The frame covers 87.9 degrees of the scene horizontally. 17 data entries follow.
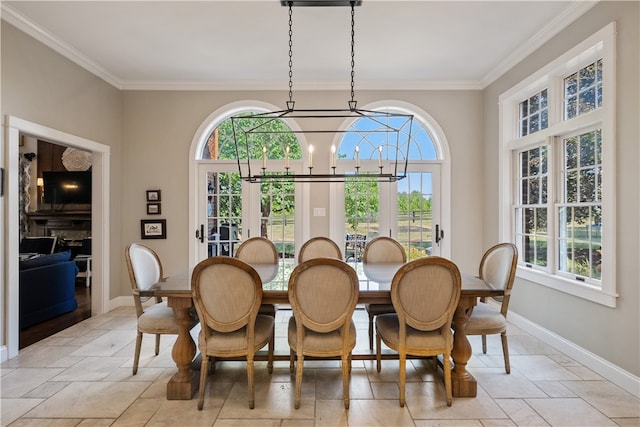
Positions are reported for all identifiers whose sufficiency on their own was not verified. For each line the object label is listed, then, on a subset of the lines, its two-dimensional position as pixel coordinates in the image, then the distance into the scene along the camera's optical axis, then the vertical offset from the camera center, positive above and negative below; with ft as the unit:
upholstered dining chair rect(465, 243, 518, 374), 8.00 -1.83
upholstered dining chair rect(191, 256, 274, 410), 6.80 -1.90
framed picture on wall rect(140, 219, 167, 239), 14.56 -0.53
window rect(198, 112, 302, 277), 14.89 +0.48
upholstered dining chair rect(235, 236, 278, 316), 11.33 -1.26
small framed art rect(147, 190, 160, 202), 14.58 +0.90
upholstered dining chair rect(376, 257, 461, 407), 6.77 -1.93
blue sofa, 11.77 -2.72
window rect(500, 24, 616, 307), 8.28 +1.35
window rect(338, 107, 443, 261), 14.82 +0.38
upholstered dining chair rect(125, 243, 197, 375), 7.97 -2.26
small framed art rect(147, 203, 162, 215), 14.58 +0.30
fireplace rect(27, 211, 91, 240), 21.66 -0.69
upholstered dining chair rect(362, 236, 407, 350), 11.29 -1.29
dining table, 7.16 -2.32
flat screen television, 21.56 +1.98
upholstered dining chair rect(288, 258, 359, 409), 6.69 -1.91
